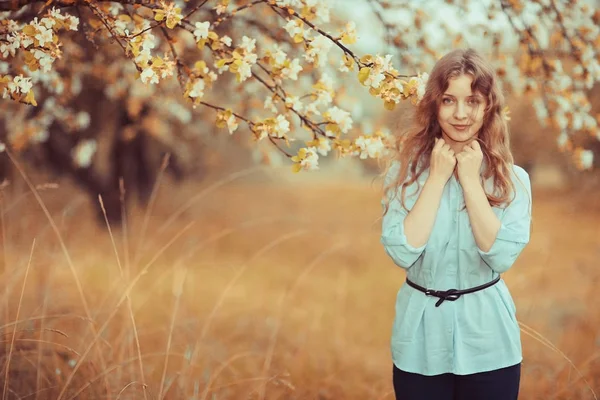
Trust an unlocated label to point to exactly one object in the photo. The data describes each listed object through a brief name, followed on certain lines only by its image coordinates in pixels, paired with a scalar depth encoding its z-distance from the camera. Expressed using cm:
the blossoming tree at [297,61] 458
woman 443
